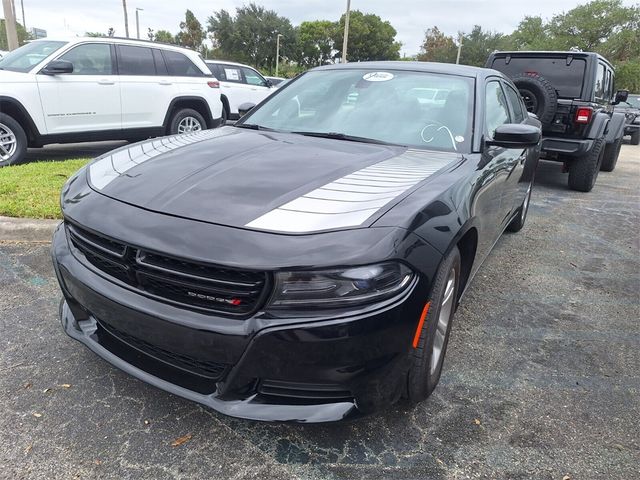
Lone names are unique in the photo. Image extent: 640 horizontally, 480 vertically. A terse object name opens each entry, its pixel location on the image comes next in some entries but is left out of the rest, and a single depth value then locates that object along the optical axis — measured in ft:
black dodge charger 5.46
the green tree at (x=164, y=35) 243.27
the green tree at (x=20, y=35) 199.62
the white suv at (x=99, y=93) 20.80
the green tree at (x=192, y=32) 201.67
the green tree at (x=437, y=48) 205.33
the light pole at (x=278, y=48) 166.35
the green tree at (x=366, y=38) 198.49
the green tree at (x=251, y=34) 171.12
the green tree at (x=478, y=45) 194.08
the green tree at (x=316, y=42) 200.85
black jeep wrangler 21.89
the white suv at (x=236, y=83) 38.09
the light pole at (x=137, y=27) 161.27
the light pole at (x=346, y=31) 80.61
